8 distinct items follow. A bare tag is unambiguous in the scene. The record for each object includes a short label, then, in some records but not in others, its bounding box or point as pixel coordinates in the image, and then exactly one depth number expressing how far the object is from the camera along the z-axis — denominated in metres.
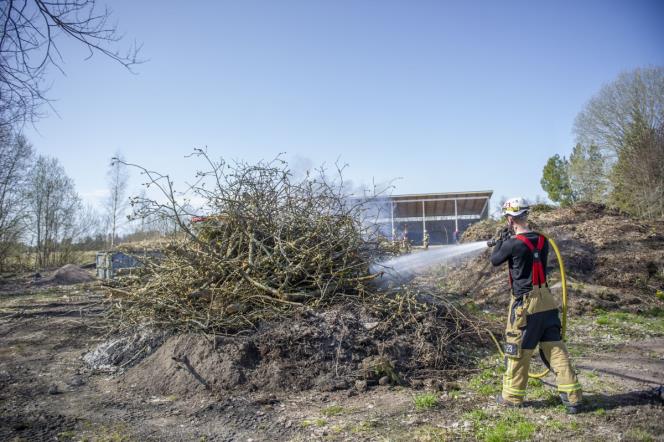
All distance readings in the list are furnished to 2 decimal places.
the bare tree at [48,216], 23.33
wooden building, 23.94
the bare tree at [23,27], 4.15
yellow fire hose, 3.87
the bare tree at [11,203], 19.19
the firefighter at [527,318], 3.75
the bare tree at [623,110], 24.05
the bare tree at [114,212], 26.88
